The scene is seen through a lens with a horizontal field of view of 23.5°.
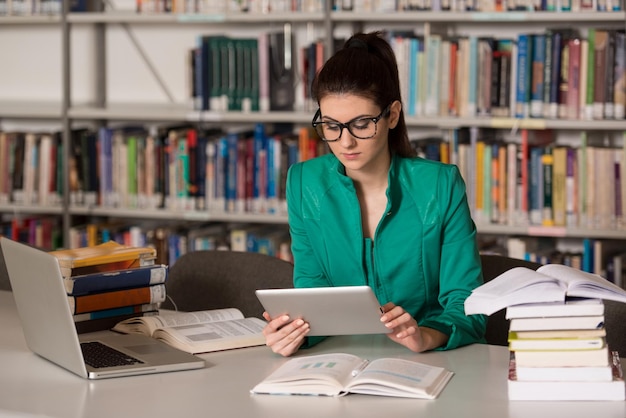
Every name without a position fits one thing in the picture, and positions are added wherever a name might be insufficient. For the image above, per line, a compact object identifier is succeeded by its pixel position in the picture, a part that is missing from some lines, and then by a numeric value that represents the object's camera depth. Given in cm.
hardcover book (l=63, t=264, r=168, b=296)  313
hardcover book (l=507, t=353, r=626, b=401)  262
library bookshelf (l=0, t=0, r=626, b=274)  466
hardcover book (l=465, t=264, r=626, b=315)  265
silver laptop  281
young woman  311
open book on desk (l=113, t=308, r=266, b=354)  300
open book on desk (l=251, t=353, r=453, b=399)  269
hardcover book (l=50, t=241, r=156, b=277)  313
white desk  262
